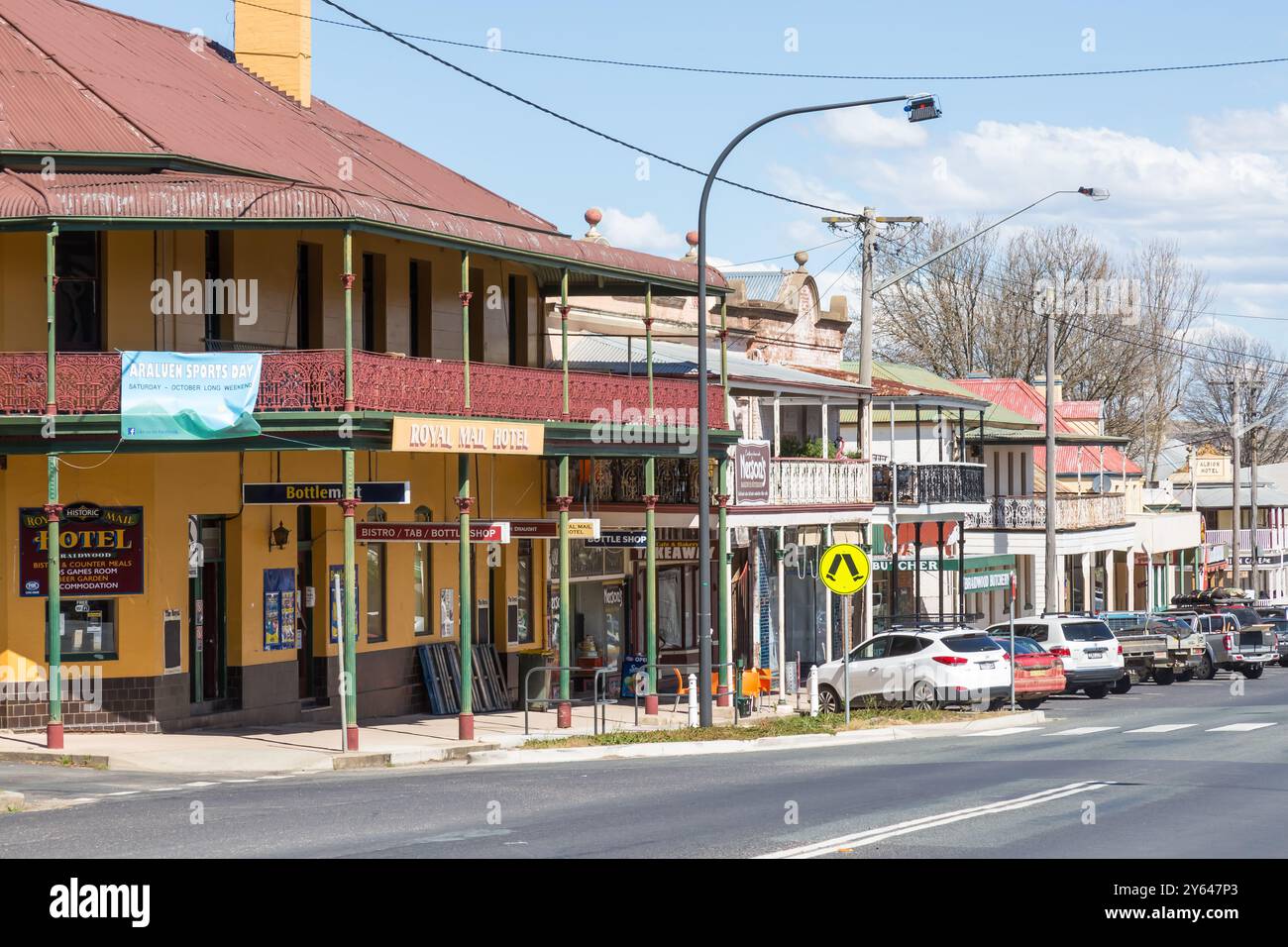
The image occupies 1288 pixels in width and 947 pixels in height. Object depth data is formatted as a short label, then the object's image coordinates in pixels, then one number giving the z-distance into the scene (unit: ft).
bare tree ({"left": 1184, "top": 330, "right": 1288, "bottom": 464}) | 322.75
